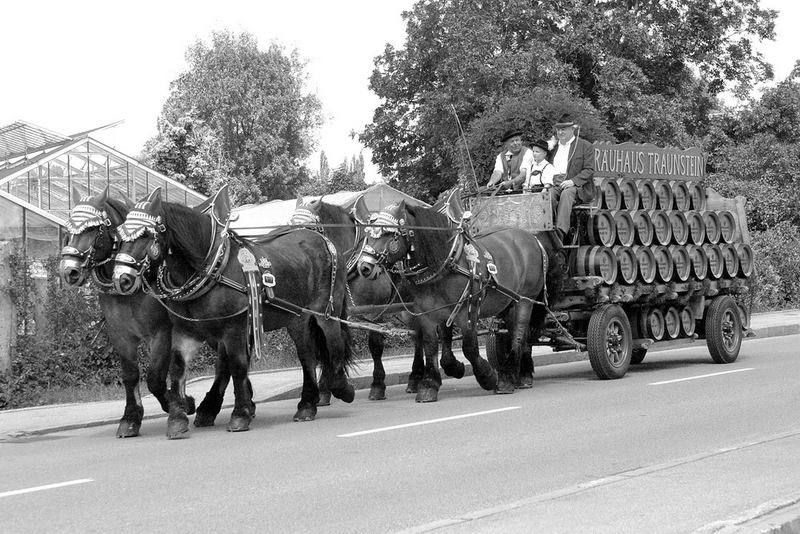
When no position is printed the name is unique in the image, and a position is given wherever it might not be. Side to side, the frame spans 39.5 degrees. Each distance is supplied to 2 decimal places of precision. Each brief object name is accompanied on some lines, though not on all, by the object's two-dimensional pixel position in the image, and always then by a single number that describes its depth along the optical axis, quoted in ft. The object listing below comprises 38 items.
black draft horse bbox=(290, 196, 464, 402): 42.80
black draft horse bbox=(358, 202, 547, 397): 40.52
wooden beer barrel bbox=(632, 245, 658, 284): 49.65
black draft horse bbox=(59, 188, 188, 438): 33.24
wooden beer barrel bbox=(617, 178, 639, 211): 49.64
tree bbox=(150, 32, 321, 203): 224.12
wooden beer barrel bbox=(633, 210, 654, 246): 49.93
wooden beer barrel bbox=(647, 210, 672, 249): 50.98
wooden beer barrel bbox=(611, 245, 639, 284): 48.62
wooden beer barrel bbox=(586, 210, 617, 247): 47.98
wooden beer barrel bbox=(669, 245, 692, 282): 51.71
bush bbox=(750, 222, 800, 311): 100.48
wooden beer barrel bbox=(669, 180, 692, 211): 52.54
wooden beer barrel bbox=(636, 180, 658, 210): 50.47
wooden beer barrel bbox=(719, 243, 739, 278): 54.75
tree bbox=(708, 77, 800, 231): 116.88
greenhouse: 94.53
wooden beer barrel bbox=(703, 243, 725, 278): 53.93
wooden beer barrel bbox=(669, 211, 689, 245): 51.98
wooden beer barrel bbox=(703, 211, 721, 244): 54.13
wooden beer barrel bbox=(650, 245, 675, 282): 50.72
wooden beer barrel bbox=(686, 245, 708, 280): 52.70
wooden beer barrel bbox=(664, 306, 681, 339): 52.54
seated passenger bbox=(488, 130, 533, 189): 50.29
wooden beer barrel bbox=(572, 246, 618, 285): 47.50
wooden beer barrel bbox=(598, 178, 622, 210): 48.57
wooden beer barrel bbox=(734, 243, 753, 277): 55.93
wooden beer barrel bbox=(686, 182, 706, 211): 53.57
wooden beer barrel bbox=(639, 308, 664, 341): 50.96
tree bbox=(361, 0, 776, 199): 121.08
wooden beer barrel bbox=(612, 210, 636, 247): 48.96
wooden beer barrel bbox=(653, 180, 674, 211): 51.57
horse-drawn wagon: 47.78
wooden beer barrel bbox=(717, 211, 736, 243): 55.21
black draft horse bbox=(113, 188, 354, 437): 33.24
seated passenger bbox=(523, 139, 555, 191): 49.01
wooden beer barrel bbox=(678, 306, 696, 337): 53.21
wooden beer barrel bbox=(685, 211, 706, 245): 53.16
